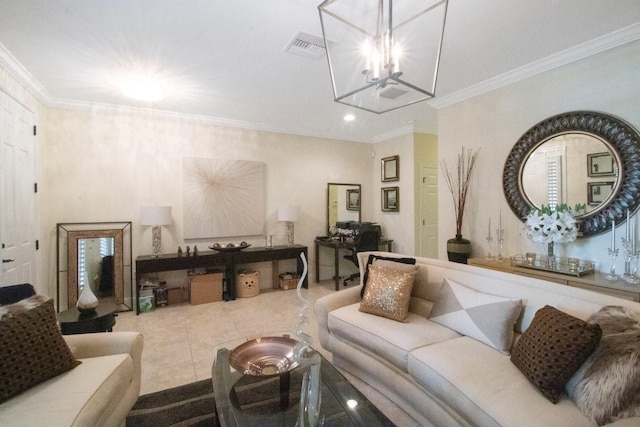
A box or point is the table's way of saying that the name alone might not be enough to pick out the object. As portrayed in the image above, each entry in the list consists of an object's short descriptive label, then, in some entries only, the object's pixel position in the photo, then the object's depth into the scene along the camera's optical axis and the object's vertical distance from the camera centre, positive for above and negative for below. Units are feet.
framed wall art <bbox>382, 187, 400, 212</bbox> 16.88 +0.78
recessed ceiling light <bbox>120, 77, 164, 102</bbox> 10.00 +4.47
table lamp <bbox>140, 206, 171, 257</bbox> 12.16 -0.21
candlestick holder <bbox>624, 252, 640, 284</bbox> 6.89 -1.43
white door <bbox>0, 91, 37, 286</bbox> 8.33 +0.64
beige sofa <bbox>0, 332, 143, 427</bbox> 4.00 -2.73
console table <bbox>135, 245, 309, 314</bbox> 12.10 -2.15
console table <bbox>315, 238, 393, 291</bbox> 15.33 -1.78
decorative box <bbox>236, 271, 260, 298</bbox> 13.99 -3.47
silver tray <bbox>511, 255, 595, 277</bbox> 7.65 -1.54
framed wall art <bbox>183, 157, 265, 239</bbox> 13.75 +0.75
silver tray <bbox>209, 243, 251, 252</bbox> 13.55 -1.64
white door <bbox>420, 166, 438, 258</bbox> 16.17 +0.00
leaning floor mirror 11.73 -2.00
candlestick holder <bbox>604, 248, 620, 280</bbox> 7.35 -1.37
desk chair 15.33 -1.65
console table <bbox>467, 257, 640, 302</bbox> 6.52 -1.71
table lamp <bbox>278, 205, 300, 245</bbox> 15.17 -0.02
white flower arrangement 8.09 -0.38
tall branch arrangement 11.25 +1.27
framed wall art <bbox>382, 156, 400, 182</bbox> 16.85 +2.59
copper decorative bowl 5.36 -2.81
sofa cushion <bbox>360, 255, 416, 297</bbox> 8.18 -1.39
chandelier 4.89 +4.49
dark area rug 5.87 -4.15
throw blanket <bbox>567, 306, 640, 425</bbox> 3.54 -2.11
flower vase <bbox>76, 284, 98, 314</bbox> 7.68 -2.35
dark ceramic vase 10.95 -1.40
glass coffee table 4.36 -3.05
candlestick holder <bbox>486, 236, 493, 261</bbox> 10.42 -1.21
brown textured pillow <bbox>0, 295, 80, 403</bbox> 4.32 -2.12
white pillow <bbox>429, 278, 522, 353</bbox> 5.71 -2.15
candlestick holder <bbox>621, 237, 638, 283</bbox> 6.95 -1.16
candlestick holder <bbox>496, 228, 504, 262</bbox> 10.16 -0.95
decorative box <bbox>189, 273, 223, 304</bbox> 13.10 -3.40
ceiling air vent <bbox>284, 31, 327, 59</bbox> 7.51 +4.49
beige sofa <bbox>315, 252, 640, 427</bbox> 4.21 -2.70
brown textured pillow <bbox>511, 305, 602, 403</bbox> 4.18 -2.09
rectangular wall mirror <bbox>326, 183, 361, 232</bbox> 17.37 +0.57
